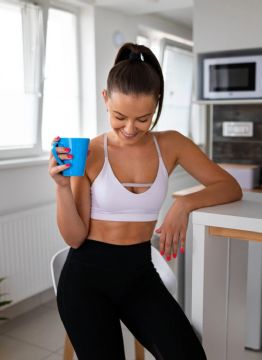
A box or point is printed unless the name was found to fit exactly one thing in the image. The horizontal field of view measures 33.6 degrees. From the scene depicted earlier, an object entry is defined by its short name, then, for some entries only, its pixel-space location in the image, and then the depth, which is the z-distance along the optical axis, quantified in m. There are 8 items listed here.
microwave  2.79
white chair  1.75
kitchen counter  1.16
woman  1.26
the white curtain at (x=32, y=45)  2.94
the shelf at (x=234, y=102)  2.83
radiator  2.69
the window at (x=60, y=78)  3.32
